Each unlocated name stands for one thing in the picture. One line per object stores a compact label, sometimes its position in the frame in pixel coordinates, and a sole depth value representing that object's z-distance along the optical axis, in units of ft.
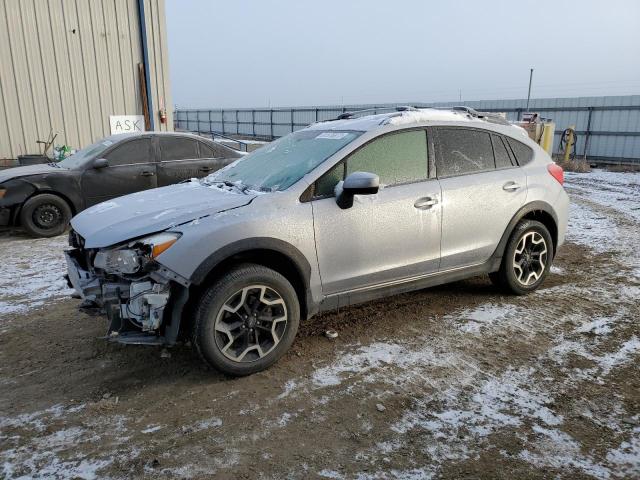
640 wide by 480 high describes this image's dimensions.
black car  23.12
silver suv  10.25
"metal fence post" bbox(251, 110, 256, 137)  106.93
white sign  41.42
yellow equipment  47.91
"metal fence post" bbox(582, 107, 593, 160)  57.93
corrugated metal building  36.50
